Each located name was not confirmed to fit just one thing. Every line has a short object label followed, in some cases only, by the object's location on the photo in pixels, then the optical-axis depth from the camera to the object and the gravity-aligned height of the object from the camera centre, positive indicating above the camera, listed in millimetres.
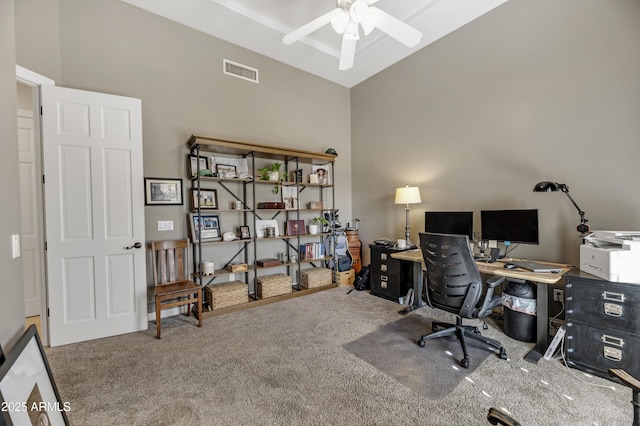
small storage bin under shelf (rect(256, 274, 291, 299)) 3686 -1073
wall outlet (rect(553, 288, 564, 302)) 2729 -934
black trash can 2529 -1016
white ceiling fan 2283 +1687
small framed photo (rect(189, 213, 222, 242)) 3338 -208
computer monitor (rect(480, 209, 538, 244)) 2650 -211
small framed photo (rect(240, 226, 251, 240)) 3713 -322
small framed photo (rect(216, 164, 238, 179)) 3587 +542
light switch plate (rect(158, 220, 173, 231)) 3283 -170
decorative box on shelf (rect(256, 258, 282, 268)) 3821 -769
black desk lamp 2434 +148
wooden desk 2240 -738
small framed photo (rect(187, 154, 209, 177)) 3406 +607
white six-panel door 2539 -12
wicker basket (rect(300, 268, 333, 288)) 4129 -1085
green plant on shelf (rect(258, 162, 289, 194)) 3900 +546
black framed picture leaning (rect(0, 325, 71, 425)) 985 -736
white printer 1907 -395
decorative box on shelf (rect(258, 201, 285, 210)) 3837 +66
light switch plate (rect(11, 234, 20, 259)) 1327 -157
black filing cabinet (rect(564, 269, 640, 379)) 1899 -912
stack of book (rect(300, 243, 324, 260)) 4262 -687
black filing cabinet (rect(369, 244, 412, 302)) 3717 -967
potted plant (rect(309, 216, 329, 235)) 4336 -243
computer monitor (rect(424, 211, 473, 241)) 3188 -202
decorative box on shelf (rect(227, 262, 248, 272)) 3588 -778
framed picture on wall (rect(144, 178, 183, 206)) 3203 +245
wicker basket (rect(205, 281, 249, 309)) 3295 -1071
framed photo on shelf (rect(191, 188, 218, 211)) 3386 +157
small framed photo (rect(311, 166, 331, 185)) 4461 +597
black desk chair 2248 -677
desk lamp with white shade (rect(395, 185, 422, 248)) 3752 +165
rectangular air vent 3809 +2066
